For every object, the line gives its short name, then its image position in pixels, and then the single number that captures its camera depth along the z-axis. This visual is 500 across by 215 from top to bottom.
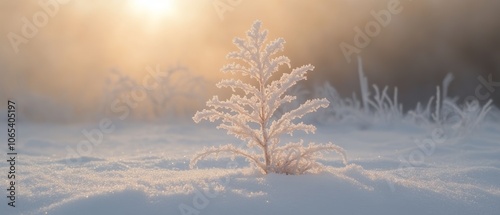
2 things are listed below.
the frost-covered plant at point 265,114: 3.83
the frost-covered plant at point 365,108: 10.59
